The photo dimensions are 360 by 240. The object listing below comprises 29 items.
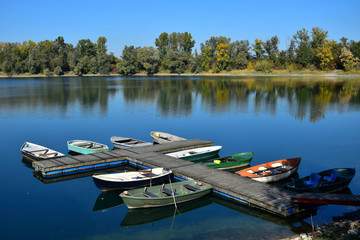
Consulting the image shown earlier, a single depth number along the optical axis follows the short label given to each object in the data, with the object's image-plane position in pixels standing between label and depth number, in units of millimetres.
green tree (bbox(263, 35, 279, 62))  153250
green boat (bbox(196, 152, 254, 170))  22250
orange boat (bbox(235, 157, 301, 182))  19891
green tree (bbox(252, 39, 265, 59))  153375
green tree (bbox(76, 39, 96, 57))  172375
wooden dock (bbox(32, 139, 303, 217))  16406
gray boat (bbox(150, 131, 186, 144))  29562
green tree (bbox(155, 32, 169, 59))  183125
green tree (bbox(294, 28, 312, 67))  136000
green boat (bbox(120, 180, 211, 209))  16297
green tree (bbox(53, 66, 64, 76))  158200
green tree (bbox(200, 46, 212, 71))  159912
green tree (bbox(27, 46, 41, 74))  157250
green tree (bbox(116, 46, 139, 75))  155250
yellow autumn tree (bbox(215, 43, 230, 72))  153500
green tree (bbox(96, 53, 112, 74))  162125
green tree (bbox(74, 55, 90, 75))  158375
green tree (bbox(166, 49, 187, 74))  158750
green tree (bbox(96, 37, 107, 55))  172312
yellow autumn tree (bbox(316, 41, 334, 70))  131875
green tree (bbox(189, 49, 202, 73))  160875
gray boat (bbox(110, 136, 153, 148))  27605
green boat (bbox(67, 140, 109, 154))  25766
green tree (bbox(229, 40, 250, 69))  151750
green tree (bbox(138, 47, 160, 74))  155125
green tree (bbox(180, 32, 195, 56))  180500
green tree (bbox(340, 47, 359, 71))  128250
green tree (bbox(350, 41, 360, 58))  129625
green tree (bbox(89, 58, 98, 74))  160250
